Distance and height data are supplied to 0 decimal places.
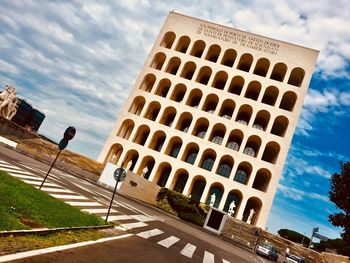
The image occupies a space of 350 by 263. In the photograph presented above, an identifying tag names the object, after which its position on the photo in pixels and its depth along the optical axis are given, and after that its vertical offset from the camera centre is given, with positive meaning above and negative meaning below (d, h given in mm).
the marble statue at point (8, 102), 32500 +3515
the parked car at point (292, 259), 28469 -381
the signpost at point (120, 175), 12172 +339
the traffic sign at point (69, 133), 12883 +1116
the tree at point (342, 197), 16234 +3725
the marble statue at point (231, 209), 38138 +2246
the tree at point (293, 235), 68625 +3721
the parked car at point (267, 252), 28578 -639
